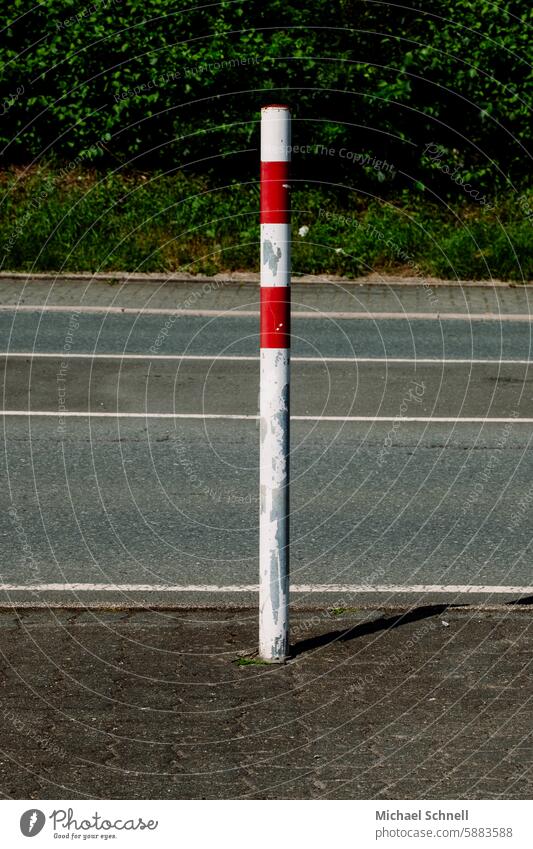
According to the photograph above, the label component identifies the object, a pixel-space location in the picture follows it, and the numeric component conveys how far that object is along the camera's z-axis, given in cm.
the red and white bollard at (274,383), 504
